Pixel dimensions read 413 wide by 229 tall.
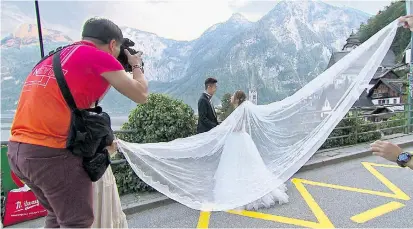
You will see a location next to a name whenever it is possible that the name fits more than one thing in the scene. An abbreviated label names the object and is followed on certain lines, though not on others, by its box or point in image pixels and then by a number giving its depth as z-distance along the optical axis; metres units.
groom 4.04
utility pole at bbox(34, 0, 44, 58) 2.11
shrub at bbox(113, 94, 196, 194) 3.90
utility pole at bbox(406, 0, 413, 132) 4.93
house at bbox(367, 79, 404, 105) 38.01
